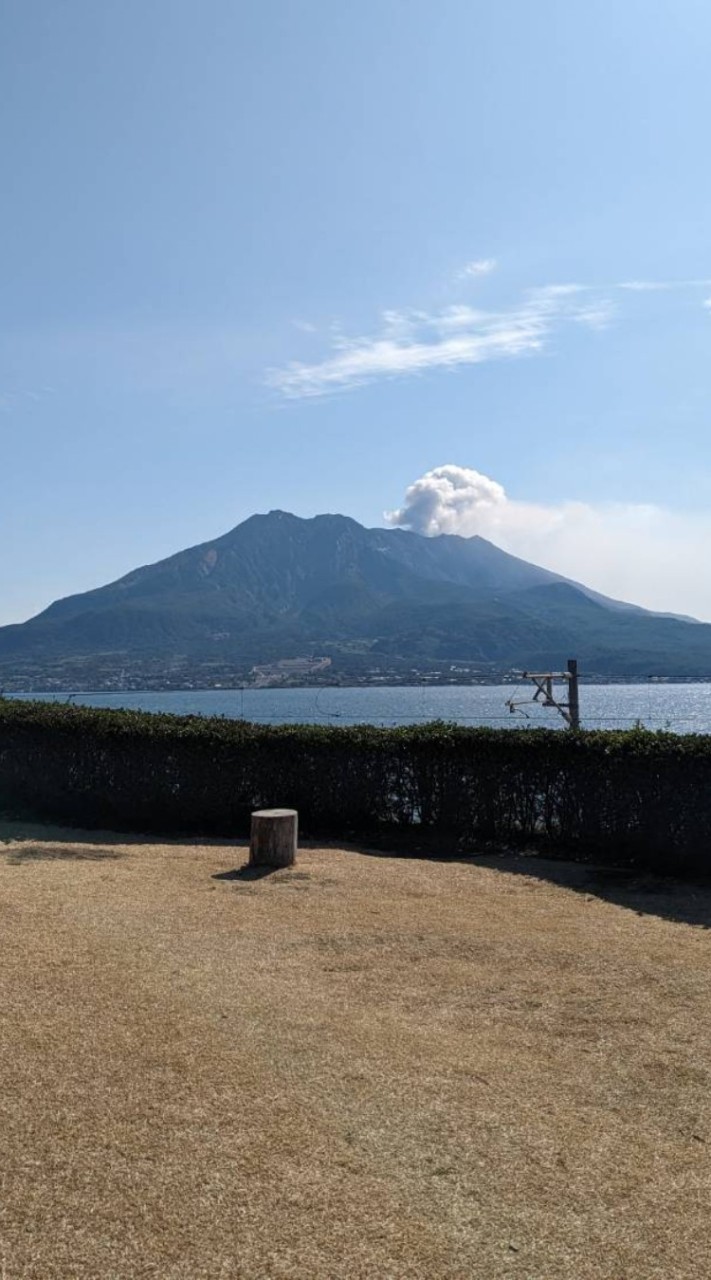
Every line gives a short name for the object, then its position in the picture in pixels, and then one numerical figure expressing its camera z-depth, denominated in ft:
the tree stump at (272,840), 34.19
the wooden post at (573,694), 49.87
